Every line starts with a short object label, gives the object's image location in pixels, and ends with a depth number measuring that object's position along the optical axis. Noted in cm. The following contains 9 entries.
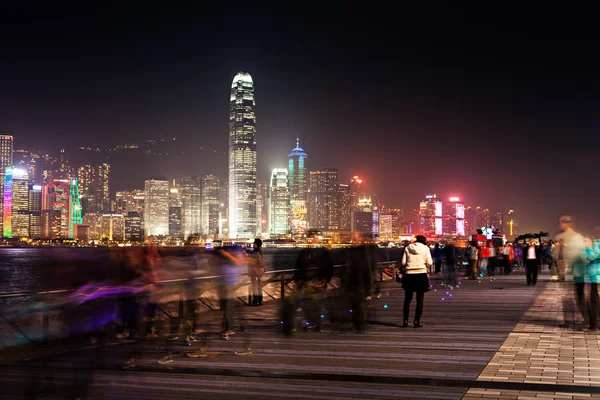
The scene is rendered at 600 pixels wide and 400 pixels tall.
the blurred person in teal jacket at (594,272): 1281
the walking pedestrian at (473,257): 2962
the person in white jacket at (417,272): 1323
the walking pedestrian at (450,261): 2550
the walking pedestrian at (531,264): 2500
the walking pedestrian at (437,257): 3347
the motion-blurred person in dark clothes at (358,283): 1340
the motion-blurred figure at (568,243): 1306
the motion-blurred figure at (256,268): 1545
